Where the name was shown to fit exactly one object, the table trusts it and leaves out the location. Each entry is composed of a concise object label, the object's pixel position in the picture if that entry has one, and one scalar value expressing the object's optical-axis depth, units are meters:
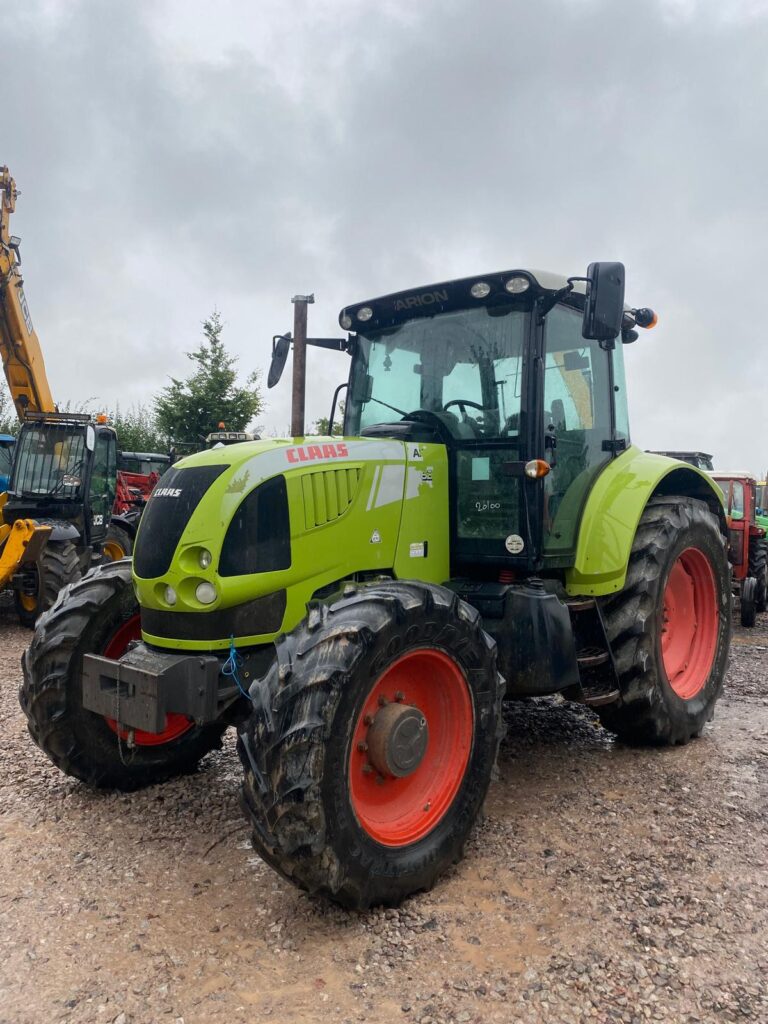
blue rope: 3.14
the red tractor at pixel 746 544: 9.89
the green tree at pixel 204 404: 24.52
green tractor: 2.80
